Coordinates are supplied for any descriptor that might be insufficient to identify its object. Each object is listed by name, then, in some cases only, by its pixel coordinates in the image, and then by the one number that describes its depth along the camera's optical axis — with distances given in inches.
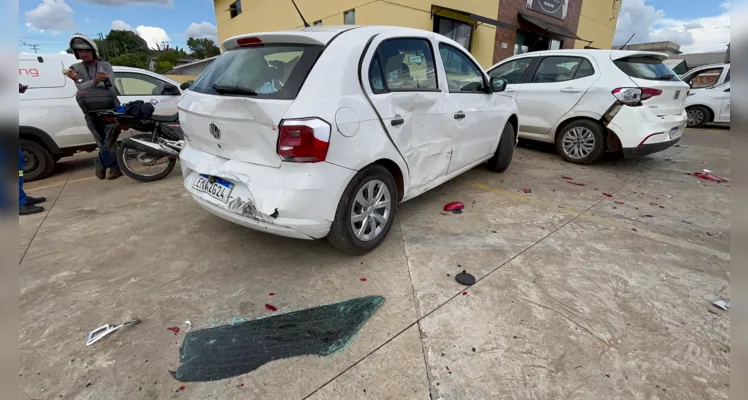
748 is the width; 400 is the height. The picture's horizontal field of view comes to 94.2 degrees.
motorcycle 180.4
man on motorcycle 172.1
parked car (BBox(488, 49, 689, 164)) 189.5
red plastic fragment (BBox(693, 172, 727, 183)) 197.1
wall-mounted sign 542.9
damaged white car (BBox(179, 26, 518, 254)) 89.4
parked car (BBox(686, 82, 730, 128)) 366.6
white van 188.7
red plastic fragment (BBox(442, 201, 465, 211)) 150.4
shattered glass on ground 73.2
